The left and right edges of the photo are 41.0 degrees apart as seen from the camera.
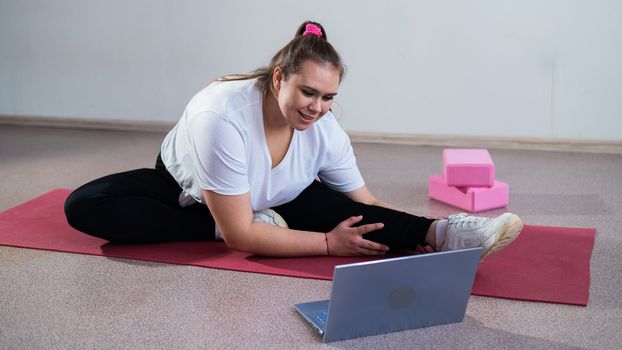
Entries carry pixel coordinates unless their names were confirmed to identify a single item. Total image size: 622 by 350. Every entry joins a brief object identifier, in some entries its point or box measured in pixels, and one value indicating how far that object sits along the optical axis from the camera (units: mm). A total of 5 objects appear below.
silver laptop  1609
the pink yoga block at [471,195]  2678
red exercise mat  1967
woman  1969
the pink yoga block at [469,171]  2691
